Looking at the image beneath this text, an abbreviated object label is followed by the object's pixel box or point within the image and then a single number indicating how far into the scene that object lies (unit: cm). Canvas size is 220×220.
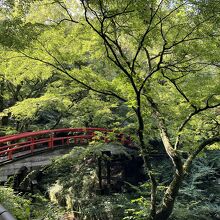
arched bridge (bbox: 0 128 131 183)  929
